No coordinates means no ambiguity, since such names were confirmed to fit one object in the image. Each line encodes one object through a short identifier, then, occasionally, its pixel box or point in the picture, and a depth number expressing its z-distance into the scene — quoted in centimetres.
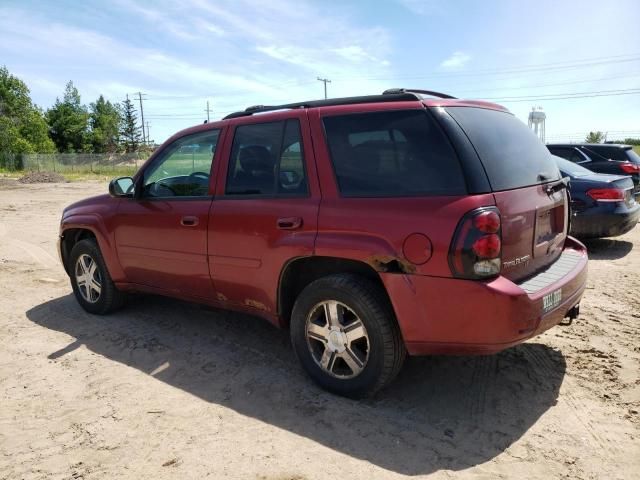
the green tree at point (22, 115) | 5672
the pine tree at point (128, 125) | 9332
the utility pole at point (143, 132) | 9019
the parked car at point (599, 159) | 1050
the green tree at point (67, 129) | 7138
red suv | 287
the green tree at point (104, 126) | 7719
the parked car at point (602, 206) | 736
